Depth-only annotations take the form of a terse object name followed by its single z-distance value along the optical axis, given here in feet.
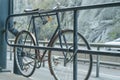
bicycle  11.34
